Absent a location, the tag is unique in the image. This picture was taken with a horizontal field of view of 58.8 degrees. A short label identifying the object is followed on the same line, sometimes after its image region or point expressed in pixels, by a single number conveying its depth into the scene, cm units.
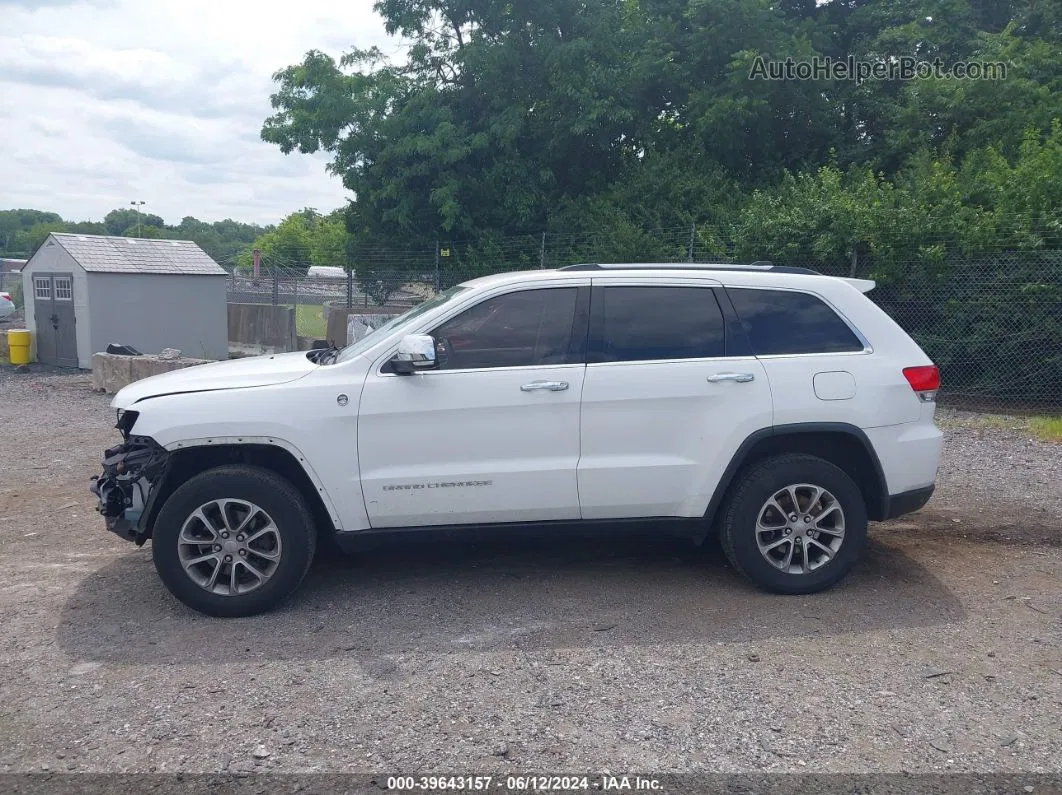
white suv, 503
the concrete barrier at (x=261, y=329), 1962
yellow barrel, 1775
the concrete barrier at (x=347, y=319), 1600
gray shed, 1702
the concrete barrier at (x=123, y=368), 1378
